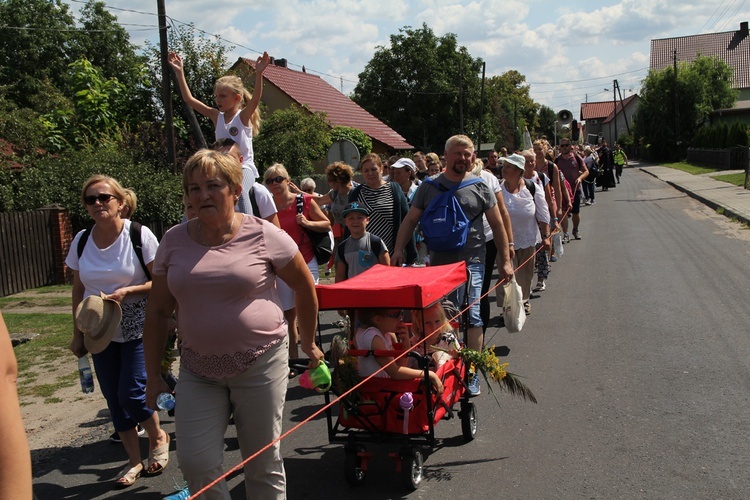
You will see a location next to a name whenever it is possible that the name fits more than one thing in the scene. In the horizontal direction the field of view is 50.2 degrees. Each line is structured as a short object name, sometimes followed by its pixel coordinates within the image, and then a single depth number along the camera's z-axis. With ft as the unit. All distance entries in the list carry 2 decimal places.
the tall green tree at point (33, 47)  180.24
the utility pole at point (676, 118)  220.64
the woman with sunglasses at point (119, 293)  16.33
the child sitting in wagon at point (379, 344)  15.93
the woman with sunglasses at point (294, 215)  22.68
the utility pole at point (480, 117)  217.85
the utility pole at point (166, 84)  63.72
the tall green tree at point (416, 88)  234.58
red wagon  15.40
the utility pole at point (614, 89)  340.39
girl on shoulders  19.06
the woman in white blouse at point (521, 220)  30.59
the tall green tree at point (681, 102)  223.10
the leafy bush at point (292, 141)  93.91
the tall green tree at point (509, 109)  272.47
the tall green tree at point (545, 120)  439.63
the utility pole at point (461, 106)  204.35
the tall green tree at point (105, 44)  196.34
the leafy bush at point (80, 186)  54.24
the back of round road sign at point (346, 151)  55.42
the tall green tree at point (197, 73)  89.97
